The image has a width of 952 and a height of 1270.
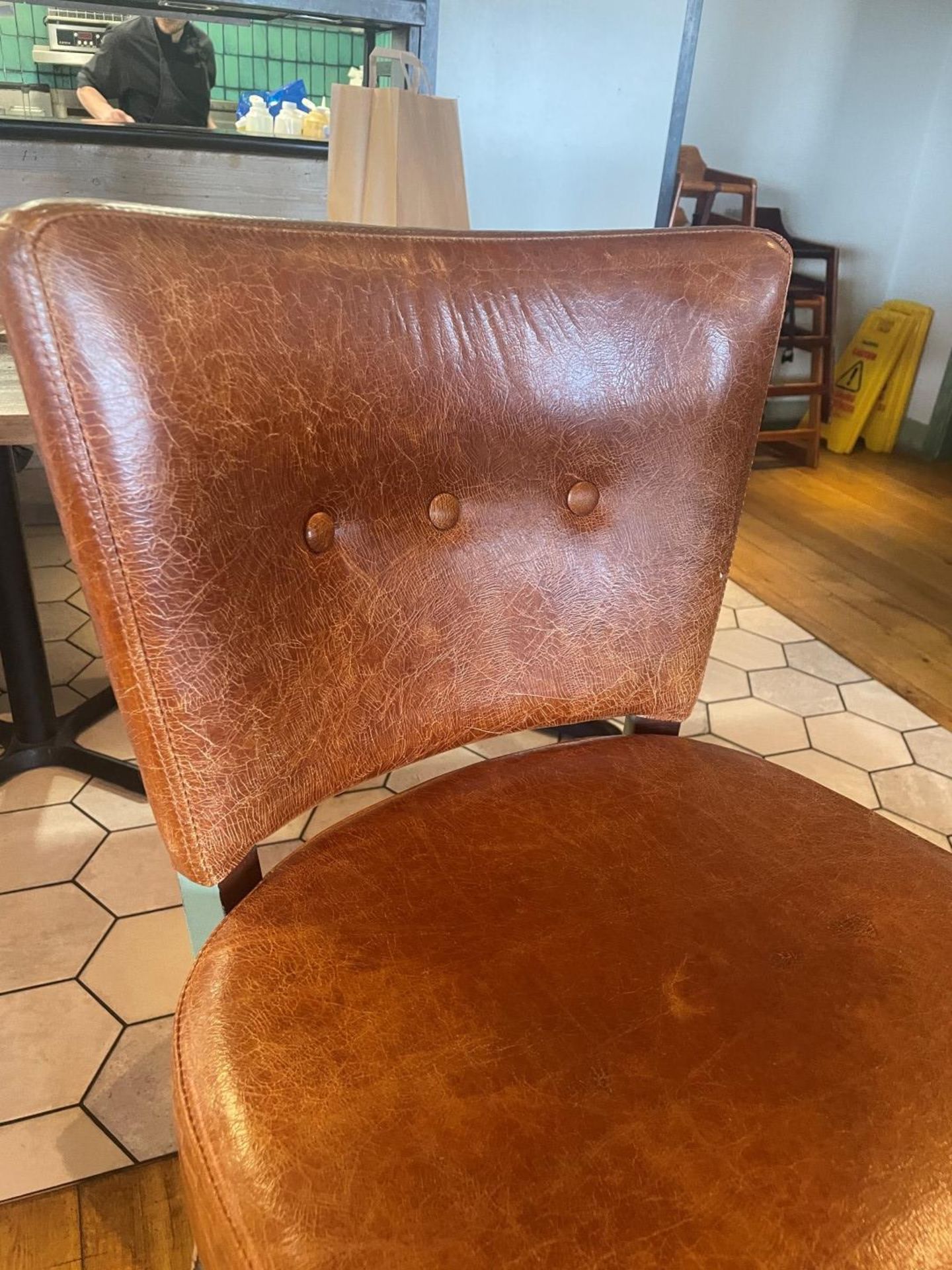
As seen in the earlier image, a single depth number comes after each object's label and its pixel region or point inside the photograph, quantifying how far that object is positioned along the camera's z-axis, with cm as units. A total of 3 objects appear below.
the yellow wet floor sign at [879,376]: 330
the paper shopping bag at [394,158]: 115
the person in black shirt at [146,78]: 181
